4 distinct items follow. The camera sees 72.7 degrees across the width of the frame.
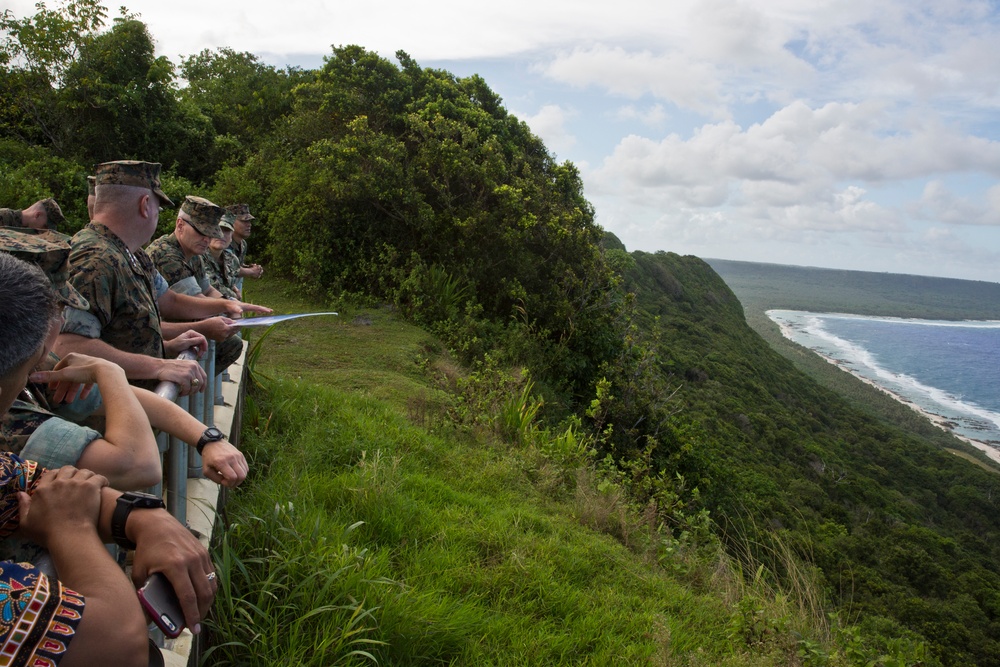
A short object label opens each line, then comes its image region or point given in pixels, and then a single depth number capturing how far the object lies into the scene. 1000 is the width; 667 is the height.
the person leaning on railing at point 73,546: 1.18
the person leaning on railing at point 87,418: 1.64
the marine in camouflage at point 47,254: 1.99
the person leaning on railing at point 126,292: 2.39
